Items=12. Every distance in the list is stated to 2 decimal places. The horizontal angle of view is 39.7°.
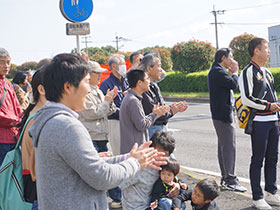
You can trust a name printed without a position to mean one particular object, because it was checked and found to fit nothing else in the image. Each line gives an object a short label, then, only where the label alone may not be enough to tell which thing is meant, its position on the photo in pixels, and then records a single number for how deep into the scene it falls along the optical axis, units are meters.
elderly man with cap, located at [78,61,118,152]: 4.49
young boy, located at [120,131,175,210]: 3.71
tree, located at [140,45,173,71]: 33.78
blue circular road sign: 5.81
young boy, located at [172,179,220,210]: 3.82
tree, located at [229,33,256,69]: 28.65
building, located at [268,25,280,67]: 43.35
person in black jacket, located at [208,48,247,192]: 5.46
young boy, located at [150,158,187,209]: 3.68
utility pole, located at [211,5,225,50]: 44.47
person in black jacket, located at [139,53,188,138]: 4.62
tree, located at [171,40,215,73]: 27.93
